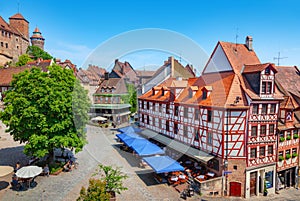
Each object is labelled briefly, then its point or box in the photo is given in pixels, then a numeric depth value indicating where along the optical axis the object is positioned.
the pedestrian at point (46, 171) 17.97
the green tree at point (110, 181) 13.27
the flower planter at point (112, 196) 13.68
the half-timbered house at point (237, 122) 18.16
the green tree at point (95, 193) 11.35
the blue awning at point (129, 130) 29.79
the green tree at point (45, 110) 16.77
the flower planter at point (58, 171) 18.41
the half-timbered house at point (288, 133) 19.95
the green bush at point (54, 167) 18.70
